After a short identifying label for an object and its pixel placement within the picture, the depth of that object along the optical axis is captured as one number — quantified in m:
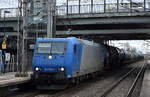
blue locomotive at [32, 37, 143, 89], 16.41
